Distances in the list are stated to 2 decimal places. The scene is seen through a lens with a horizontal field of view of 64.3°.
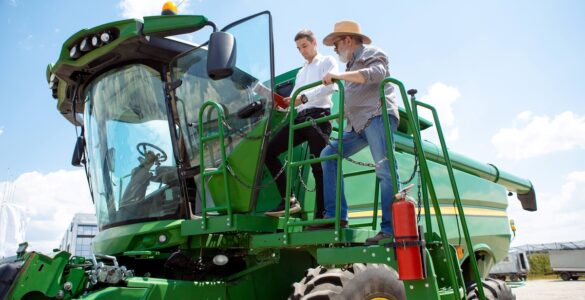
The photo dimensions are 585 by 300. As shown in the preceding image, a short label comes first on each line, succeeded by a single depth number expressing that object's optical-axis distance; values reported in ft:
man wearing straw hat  10.75
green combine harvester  11.38
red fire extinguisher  9.05
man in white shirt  12.63
